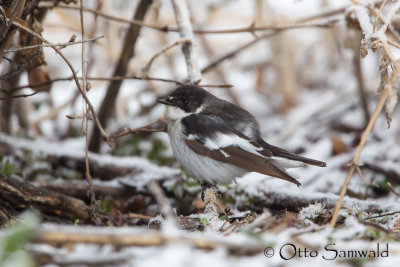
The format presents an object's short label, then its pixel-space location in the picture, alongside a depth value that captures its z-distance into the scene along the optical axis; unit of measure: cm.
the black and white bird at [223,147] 611
